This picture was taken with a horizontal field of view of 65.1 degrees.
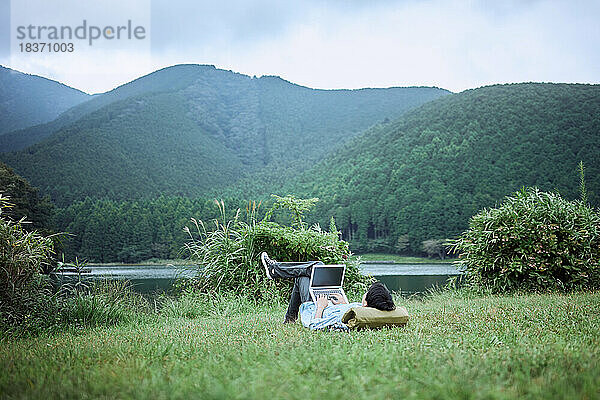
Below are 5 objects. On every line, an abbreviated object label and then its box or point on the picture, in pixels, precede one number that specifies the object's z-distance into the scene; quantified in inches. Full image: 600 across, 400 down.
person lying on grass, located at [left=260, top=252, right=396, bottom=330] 195.4
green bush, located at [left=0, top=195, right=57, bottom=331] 226.8
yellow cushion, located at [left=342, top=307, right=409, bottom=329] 186.5
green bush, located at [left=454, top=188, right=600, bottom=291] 362.0
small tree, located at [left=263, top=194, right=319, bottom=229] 399.9
